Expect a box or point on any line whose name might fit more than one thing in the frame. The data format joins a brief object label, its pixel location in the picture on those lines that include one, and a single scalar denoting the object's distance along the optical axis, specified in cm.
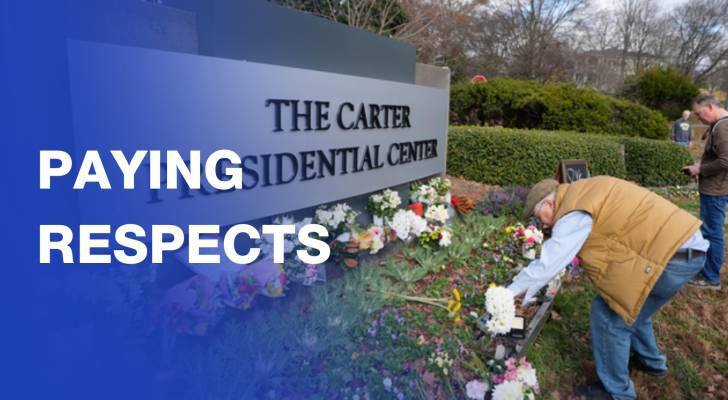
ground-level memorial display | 228
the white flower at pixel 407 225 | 407
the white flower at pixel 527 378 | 221
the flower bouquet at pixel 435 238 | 410
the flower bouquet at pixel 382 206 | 438
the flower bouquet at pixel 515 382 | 213
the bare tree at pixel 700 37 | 2761
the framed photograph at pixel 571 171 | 508
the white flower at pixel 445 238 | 407
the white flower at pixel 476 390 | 217
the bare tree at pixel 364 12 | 919
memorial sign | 240
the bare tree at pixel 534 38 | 2003
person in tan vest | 223
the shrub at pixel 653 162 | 944
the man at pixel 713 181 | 387
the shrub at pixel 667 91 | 1941
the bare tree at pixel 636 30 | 2811
